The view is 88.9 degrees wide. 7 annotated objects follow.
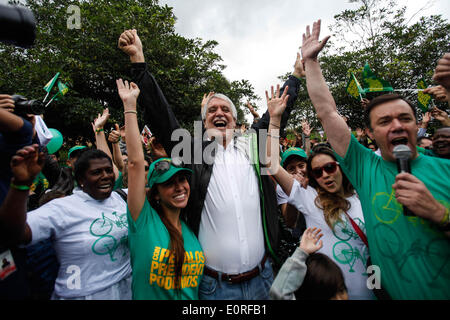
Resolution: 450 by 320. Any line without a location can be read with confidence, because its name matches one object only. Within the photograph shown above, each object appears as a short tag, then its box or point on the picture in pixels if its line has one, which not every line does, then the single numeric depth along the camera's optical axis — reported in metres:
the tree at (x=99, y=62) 8.98
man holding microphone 1.26
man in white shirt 1.71
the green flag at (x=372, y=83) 3.18
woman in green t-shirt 1.57
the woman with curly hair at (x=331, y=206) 1.66
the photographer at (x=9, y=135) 1.31
